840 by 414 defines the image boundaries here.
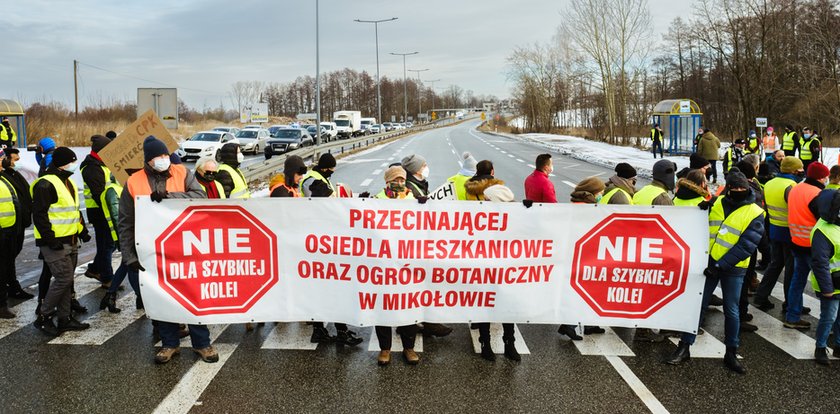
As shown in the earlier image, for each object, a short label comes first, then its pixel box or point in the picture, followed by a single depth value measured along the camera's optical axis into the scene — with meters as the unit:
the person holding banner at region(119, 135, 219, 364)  5.34
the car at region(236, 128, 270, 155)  37.29
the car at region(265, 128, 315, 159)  35.19
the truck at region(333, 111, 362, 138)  63.47
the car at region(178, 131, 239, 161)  31.05
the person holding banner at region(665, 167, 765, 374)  5.04
